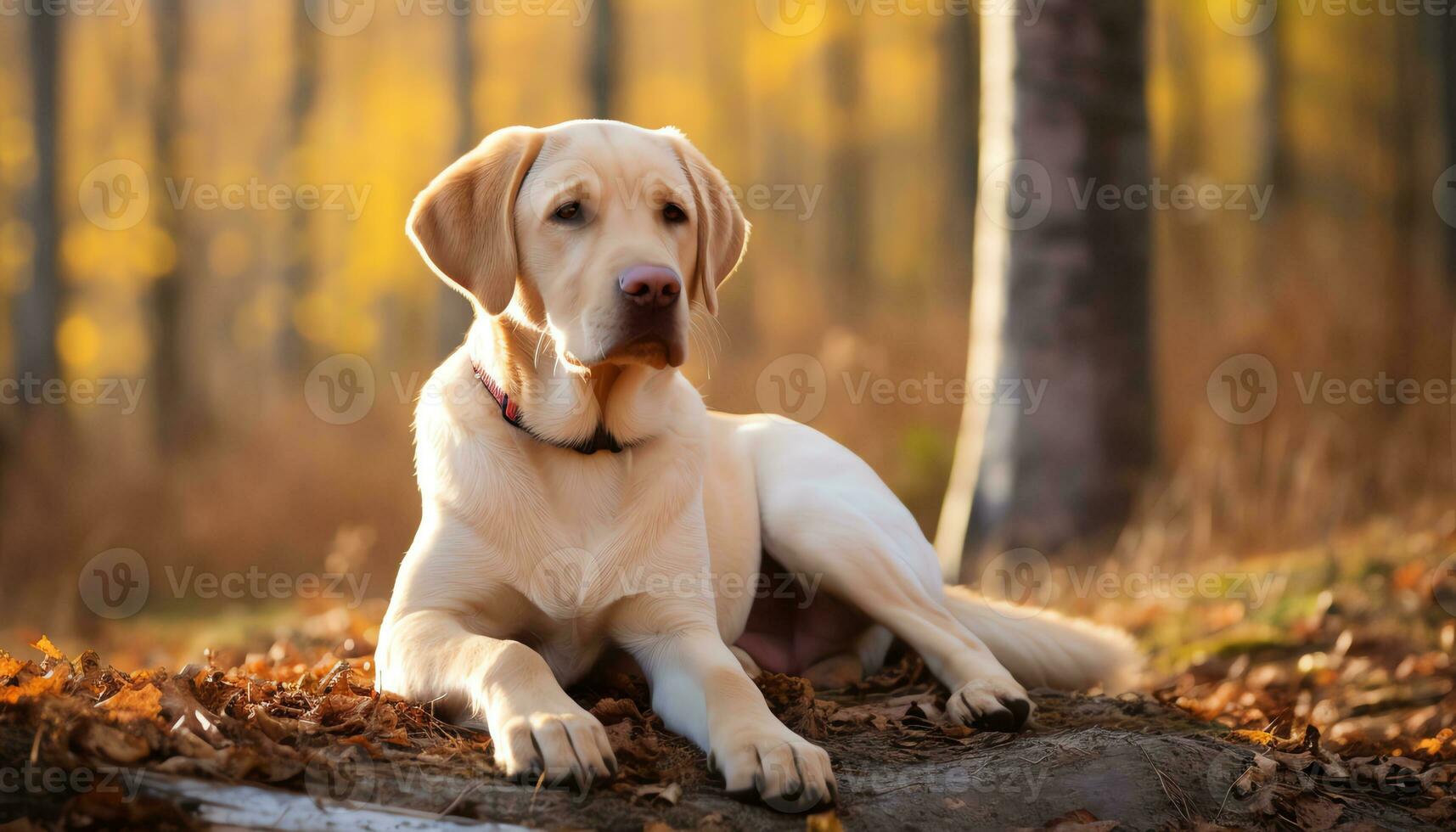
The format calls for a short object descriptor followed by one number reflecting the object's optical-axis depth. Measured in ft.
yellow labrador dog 8.76
